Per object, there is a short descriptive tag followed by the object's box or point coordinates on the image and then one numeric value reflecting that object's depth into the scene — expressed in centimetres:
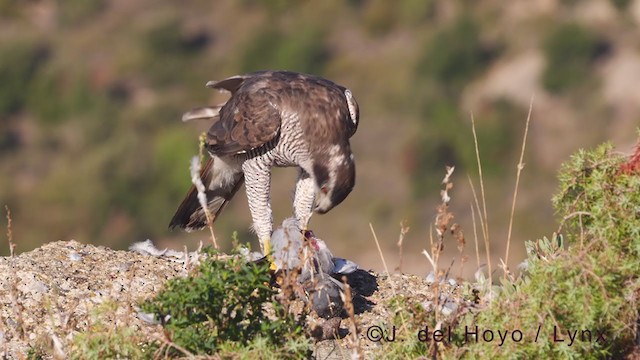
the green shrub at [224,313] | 1110
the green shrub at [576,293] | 1108
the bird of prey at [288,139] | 1602
